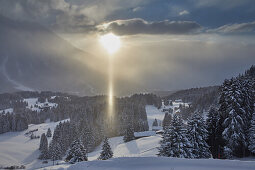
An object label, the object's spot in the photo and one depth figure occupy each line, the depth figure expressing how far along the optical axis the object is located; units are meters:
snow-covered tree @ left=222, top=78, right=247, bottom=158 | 30.08
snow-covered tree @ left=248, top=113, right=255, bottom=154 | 28.96
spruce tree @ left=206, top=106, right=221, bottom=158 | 34.38
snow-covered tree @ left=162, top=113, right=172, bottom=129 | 119.12
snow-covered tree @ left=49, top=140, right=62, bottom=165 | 78.80
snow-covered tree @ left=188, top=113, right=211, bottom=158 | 30.94
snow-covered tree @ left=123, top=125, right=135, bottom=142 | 97.50
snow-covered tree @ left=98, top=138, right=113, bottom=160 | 47.44
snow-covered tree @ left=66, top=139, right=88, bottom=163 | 42.14
